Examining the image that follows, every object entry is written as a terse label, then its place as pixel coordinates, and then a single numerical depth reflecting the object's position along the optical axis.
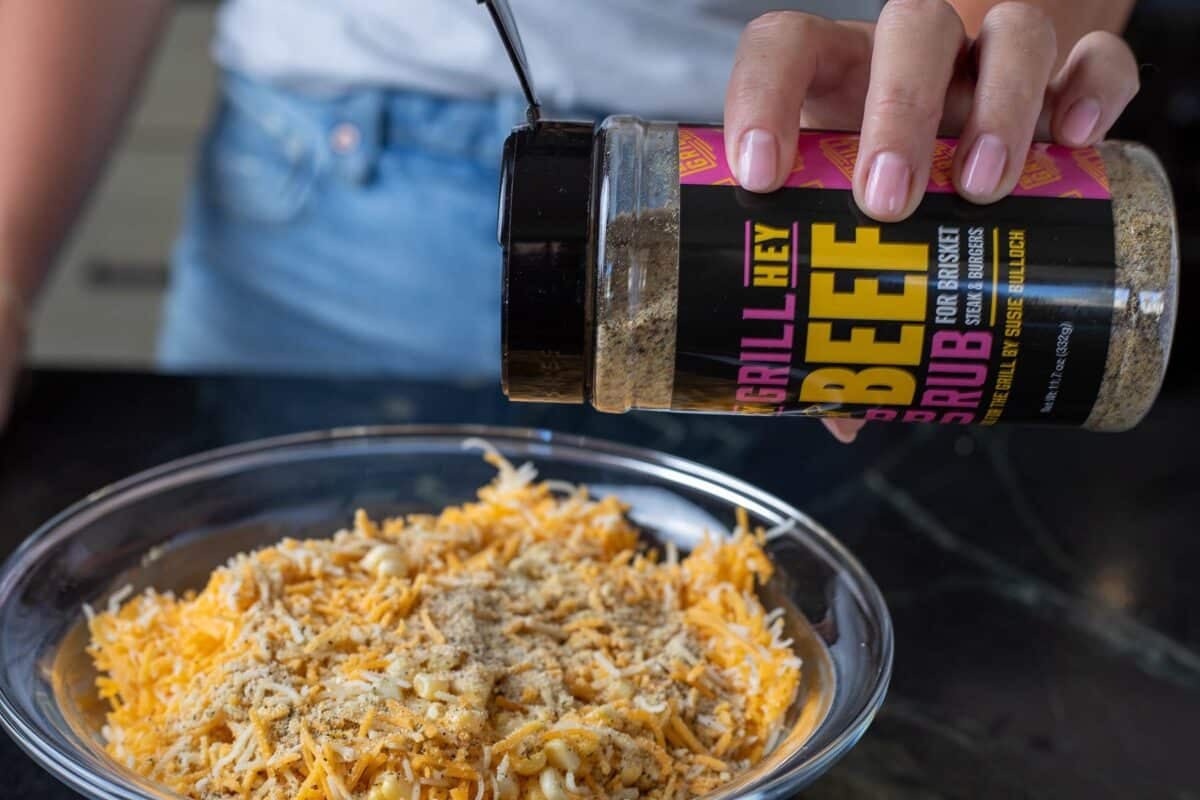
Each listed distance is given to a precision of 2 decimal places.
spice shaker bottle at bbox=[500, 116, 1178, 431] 0.43
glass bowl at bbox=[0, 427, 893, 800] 0.46
